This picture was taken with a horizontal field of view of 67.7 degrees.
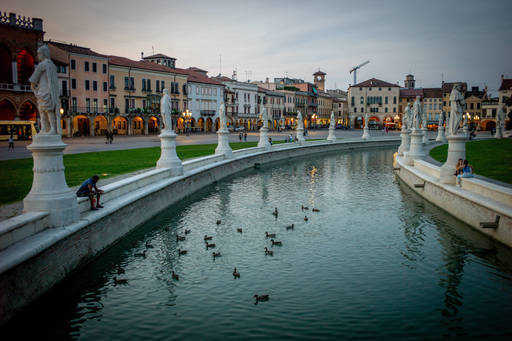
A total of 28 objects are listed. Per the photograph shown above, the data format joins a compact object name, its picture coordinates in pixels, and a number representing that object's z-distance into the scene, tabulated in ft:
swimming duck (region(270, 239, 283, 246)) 39.11
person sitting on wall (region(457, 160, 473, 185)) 46.40
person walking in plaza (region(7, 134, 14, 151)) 104.31
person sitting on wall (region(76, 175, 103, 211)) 34.78
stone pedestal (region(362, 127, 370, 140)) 175.11
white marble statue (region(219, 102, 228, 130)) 82.79
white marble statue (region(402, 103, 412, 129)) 93.02
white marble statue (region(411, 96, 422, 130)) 74.18
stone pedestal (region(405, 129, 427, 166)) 73.56
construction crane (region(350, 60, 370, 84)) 542.98
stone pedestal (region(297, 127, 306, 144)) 136.36
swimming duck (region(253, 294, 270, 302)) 27.53
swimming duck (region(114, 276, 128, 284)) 30.55
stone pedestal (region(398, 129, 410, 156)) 91.84
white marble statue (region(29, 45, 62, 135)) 28.55
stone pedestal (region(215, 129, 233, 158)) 83.97
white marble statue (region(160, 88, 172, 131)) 56.94
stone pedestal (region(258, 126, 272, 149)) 108.78
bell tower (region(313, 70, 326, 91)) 442.91
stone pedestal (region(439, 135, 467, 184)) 47.93
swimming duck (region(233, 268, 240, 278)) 31.64
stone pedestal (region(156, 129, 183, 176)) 57.52
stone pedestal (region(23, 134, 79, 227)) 28.63
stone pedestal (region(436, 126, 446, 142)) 150.14
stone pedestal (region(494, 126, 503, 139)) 153.69
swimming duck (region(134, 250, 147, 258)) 36.16
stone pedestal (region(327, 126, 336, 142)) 156.35
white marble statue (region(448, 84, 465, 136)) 47.67
